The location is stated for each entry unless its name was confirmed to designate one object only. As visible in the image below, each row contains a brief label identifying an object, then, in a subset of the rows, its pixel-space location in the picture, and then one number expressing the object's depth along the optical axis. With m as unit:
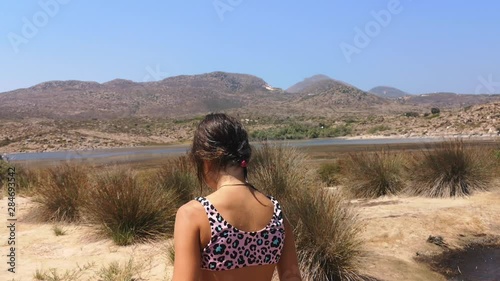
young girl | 2.02
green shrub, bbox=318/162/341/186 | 13.92
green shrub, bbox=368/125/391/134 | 52.47
